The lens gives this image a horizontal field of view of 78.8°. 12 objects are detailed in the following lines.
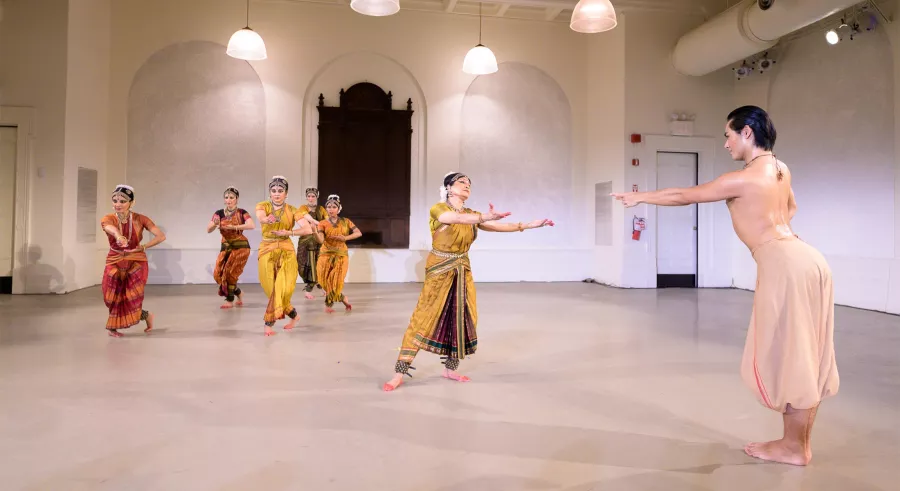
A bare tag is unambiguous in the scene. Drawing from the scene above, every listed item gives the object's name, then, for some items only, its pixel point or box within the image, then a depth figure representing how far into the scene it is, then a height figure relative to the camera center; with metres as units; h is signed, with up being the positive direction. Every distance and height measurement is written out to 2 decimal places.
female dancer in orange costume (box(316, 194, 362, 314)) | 6.44 -0.05
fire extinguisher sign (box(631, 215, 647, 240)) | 9.09 +0.47
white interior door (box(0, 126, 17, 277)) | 7.52 +0.76
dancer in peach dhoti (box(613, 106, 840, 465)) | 2.22 -0.15
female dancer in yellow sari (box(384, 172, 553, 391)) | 3.37 -0.24
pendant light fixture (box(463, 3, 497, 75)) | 7.58 +2.66
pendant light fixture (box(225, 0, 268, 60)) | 6.81 +2.56
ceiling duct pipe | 6.32 +3.00
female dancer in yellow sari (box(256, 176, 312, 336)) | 4.99 -0.04
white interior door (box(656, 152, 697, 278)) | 9.35 +0.52
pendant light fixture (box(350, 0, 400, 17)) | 4.95 +2.24
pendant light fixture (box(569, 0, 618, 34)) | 5.05 +2.21
